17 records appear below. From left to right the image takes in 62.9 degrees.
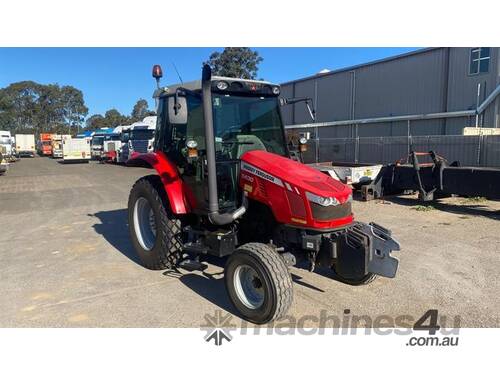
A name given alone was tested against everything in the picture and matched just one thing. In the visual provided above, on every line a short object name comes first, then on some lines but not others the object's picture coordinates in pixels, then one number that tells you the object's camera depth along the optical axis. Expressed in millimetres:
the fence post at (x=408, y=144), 16095
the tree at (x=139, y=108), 92612
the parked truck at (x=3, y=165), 21247
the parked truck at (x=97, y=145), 35156
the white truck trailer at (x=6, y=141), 28491
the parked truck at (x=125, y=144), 26573
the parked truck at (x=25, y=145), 48500
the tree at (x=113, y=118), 90125
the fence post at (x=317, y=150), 20159
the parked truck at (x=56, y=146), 42900
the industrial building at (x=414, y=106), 15934
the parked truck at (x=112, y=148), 30797
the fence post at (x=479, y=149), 14250
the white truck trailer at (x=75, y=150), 32884
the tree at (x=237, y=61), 33125
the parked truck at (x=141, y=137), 24547
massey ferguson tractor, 3791
